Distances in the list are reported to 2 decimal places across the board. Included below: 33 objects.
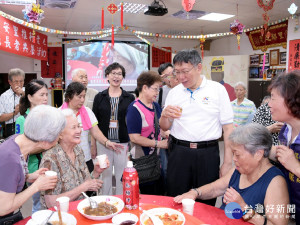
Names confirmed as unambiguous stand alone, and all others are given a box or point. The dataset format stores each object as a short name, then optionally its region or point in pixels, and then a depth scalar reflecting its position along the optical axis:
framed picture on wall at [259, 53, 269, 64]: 7.06
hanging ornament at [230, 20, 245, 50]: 5.12
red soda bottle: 1.27
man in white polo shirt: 1.85
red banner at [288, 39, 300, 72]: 5.44
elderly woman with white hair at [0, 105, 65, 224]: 1.17
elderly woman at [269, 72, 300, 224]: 1.29
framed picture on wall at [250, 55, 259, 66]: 7.21
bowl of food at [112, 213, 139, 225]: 1.18
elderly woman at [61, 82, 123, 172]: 2.43
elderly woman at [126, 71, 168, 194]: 2.21
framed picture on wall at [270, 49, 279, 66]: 6.54
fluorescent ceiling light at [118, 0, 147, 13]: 5.02
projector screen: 7.74
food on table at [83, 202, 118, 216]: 1.26
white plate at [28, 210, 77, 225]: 1.16
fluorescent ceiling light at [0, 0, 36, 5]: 4.55
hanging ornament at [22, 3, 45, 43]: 3.88
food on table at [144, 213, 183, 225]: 1.17
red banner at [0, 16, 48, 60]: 4.41
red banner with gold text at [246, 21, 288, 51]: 6.15
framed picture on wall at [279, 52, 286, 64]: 6.36
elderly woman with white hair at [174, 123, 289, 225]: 1.25
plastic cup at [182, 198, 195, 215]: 1.27
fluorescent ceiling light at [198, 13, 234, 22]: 5.74
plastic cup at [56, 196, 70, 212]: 1.29
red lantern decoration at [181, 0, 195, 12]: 3.78
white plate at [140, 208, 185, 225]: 1.26
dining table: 1.22
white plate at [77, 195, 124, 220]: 1.21
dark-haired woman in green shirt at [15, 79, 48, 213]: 2.45
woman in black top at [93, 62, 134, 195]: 2.91
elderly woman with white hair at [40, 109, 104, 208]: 1.53
